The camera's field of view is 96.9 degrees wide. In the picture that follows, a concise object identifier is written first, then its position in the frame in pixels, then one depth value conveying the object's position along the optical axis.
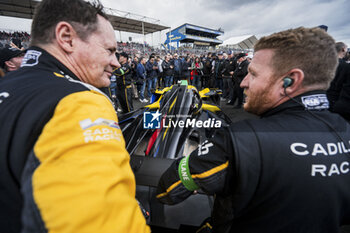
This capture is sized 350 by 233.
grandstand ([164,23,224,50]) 40.31
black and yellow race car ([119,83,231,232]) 1.42
